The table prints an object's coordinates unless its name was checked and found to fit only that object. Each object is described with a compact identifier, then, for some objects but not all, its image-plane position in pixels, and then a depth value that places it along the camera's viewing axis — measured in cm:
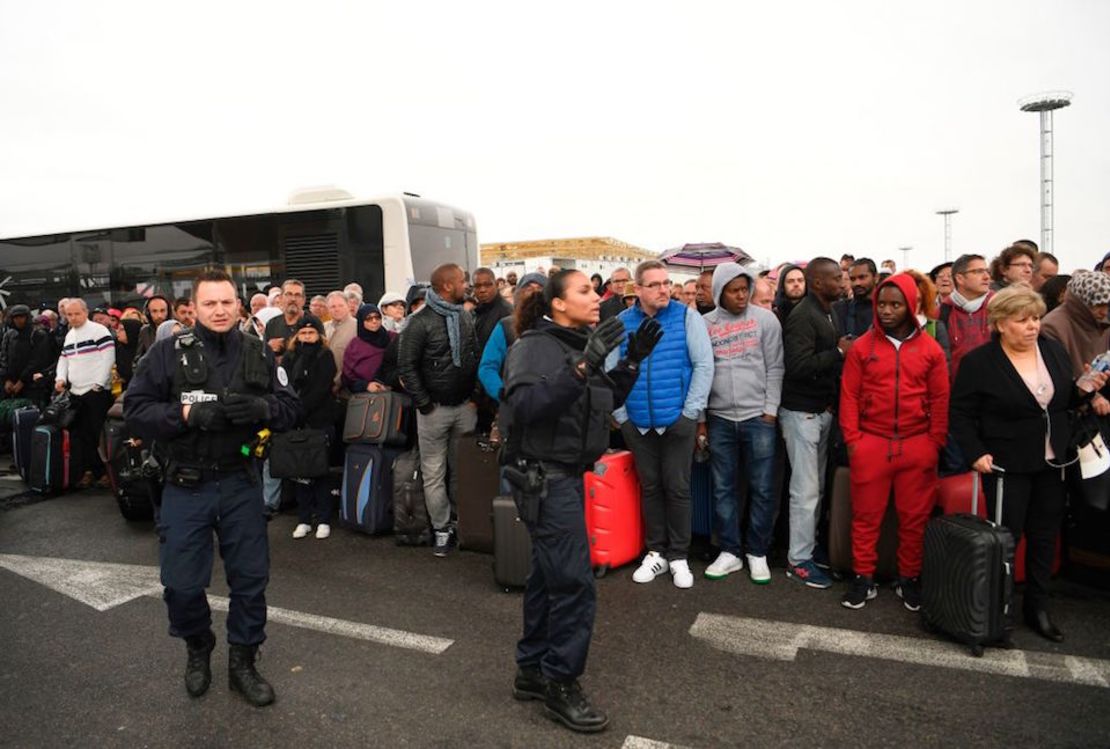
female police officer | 299
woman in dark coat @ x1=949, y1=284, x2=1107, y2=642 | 377
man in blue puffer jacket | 466
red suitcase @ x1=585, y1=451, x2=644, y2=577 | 484
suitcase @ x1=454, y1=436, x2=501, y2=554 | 535
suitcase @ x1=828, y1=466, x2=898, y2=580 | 452
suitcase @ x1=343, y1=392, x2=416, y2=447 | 580
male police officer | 338
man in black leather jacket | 537
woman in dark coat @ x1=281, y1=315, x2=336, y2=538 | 595
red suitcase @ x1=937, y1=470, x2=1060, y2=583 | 413
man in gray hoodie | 475
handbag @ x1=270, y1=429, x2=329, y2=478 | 584
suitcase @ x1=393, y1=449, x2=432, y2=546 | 564
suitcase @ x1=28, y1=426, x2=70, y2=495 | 763
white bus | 1170
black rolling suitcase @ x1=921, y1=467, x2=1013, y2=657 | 357
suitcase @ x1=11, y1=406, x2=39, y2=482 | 821
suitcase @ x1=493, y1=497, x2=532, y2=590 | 459
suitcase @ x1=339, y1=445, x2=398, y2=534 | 585
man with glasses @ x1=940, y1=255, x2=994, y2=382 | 494
